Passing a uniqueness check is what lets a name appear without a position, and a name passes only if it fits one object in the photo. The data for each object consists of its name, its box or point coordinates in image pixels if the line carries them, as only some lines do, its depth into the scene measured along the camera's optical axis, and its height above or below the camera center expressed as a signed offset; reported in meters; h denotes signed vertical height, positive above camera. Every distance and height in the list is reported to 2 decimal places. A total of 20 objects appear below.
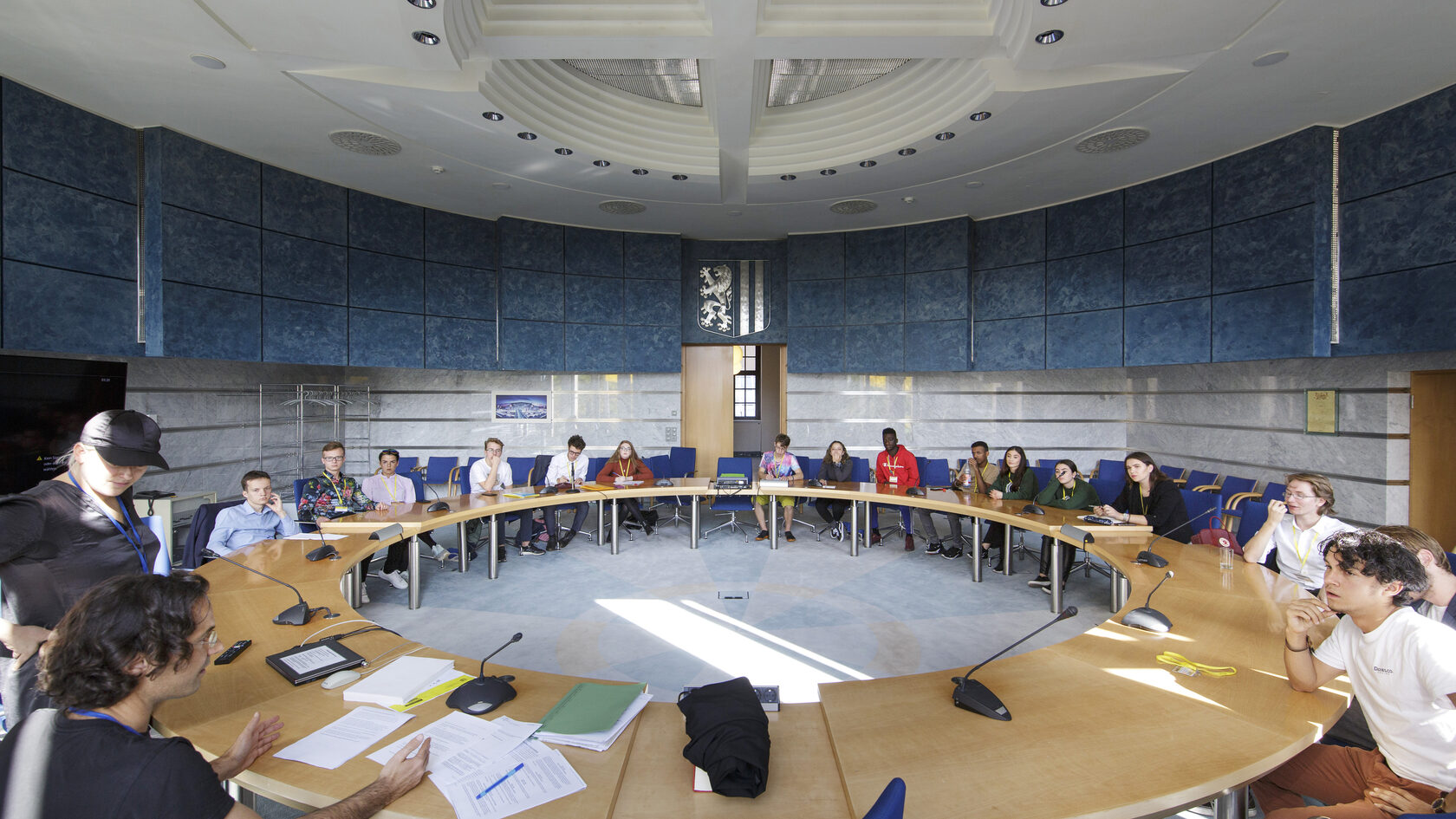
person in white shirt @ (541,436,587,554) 6.52 -0.87
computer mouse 2.06 -0.96
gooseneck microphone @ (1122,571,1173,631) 2.58 -0.95
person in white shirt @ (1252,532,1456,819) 1.71 -0.85
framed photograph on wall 8.42 -0.10
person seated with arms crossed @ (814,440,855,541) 6.93 -0.85
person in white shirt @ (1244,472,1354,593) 3.33 -0.73
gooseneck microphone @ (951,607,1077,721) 1.90 -0.97
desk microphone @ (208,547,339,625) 2.60 -0.93
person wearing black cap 2.04 -0.49
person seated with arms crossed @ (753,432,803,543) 7.03 -0.84
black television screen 4.21 -0.08
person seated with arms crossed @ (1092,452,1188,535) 4.60 -0.78
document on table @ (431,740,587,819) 1.49 -0.99
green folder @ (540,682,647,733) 1.81 -0.97
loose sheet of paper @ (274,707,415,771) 1.67 -0.99
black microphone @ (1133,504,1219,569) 3.56 -0.94
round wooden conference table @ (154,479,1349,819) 1.53 -0.99
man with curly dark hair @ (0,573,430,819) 1.18 -0.68
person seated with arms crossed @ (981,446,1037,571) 5.78 -0.82
